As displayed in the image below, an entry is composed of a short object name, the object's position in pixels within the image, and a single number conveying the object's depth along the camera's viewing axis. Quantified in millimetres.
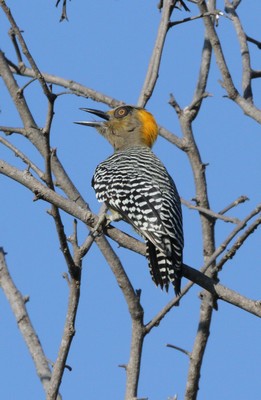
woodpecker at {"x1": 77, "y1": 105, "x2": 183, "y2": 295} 11812
